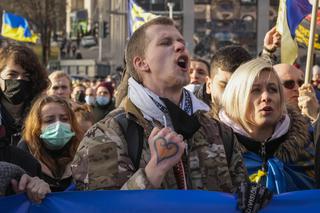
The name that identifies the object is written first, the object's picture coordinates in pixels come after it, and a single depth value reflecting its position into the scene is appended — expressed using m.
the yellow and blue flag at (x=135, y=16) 10.05
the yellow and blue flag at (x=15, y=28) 21.83
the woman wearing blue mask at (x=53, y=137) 4.57
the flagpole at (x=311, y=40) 5.86
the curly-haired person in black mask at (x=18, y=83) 5.24
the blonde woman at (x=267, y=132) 3.82
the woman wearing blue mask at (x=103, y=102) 10.27
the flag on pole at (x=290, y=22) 6.08
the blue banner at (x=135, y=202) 3.09
